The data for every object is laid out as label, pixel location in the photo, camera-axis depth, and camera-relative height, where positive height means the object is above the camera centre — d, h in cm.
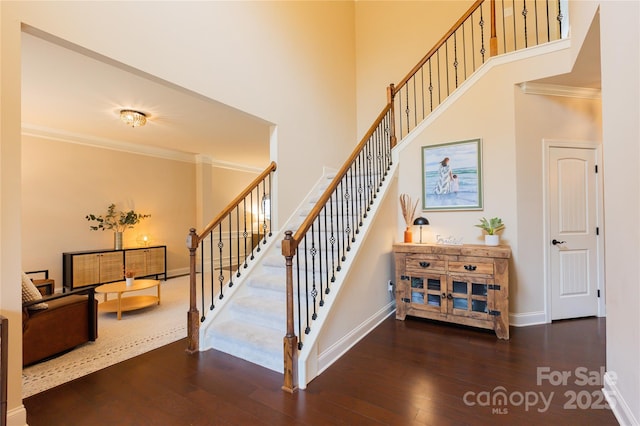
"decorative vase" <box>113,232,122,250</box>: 575 -46
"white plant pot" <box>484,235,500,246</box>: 331 -29
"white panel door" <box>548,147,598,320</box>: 345 -24
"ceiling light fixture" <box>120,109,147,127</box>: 417 +142
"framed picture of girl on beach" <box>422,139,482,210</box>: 359 +48
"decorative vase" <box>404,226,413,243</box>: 376 -27
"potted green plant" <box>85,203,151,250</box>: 561 -8
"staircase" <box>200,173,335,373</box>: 258 -102
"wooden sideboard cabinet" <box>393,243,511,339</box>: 303 -77
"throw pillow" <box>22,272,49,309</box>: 262 -68
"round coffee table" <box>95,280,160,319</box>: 379 -115
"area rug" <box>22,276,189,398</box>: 241 -129
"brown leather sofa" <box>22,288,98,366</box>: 255 -99
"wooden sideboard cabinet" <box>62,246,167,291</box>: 505 -89
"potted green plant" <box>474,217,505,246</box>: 332 -17
